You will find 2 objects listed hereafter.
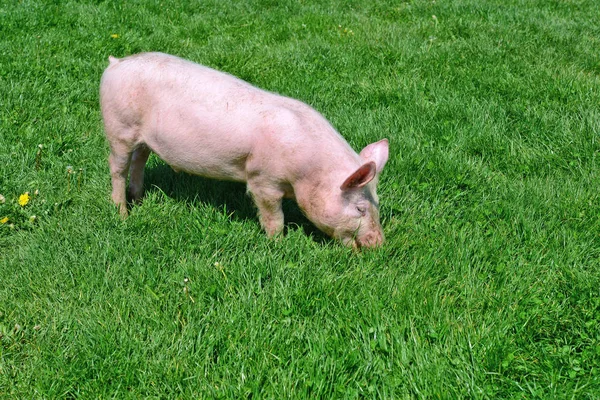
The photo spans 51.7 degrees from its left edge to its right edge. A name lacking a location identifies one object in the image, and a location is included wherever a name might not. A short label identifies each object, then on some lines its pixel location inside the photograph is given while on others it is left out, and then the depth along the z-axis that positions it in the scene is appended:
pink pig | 3.88
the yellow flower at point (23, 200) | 4.30
